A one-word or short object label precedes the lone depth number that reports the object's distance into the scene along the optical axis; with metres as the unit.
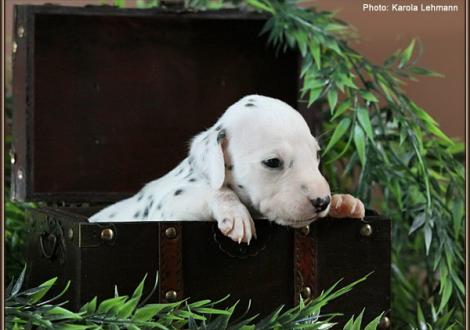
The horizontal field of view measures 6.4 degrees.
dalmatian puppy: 3.61
